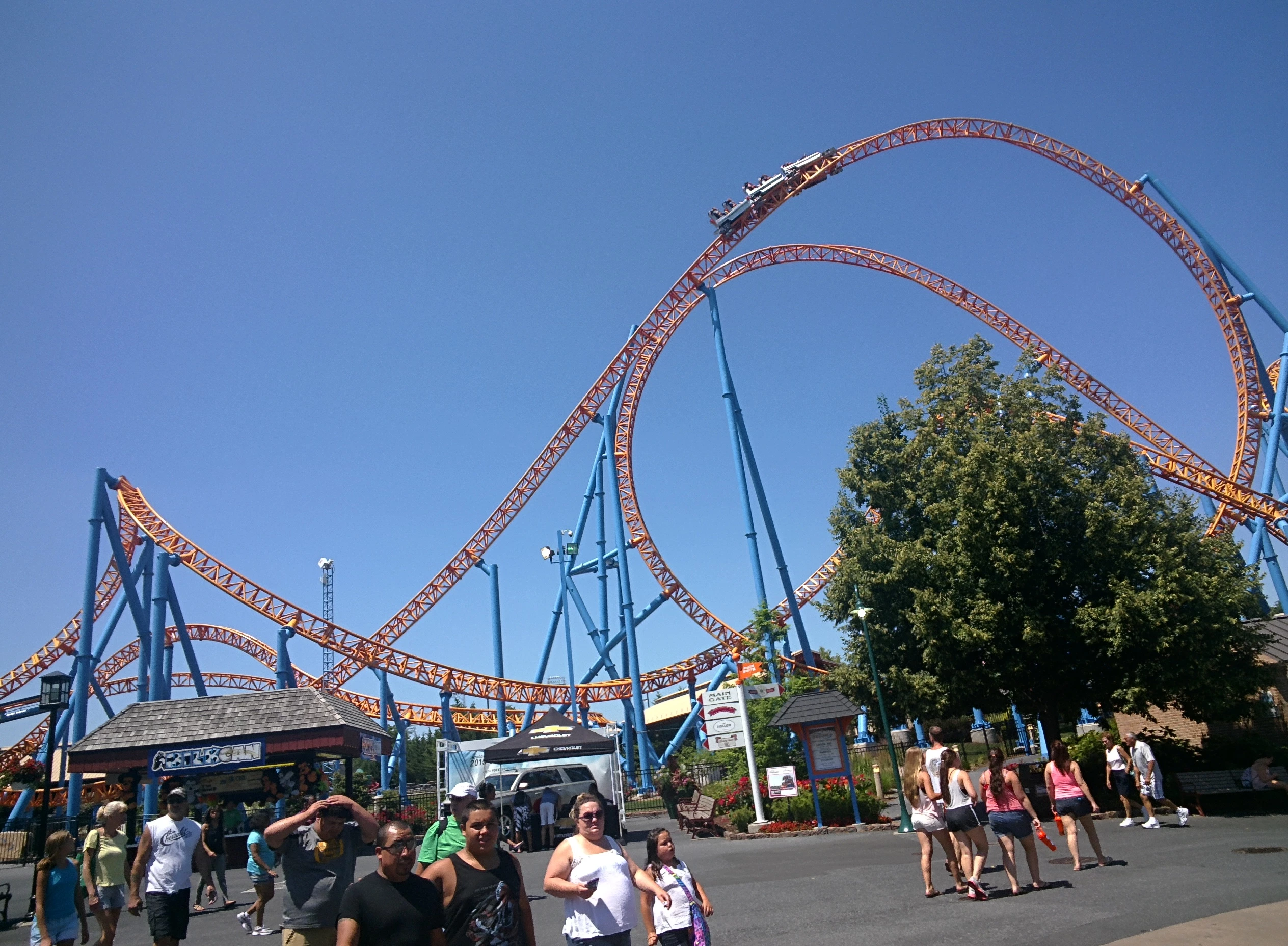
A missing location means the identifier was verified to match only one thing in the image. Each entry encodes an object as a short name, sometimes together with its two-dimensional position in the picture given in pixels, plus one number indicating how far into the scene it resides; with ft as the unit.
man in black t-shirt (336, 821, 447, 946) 11.21
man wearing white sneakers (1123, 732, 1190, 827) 37.99
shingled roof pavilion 55.88
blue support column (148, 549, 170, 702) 88.48
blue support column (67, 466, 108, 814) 80.69
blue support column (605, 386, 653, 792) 99.76
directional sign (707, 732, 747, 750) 56.13
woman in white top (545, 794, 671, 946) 12.71
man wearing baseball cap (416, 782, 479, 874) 20.16
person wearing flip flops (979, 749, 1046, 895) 24.73
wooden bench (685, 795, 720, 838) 55.47
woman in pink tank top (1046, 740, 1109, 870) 27.54
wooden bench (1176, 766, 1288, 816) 42.14
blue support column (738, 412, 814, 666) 92.99
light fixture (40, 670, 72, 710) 42.65
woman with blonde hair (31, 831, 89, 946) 19.36
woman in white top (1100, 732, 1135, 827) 40.34
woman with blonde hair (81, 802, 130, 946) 22.54
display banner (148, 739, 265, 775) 55.06
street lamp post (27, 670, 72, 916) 42.19
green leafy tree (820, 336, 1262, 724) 46.37
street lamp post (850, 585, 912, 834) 47.21
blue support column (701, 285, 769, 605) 87.92
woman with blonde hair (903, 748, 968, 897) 25.22
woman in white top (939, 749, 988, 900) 24.85
